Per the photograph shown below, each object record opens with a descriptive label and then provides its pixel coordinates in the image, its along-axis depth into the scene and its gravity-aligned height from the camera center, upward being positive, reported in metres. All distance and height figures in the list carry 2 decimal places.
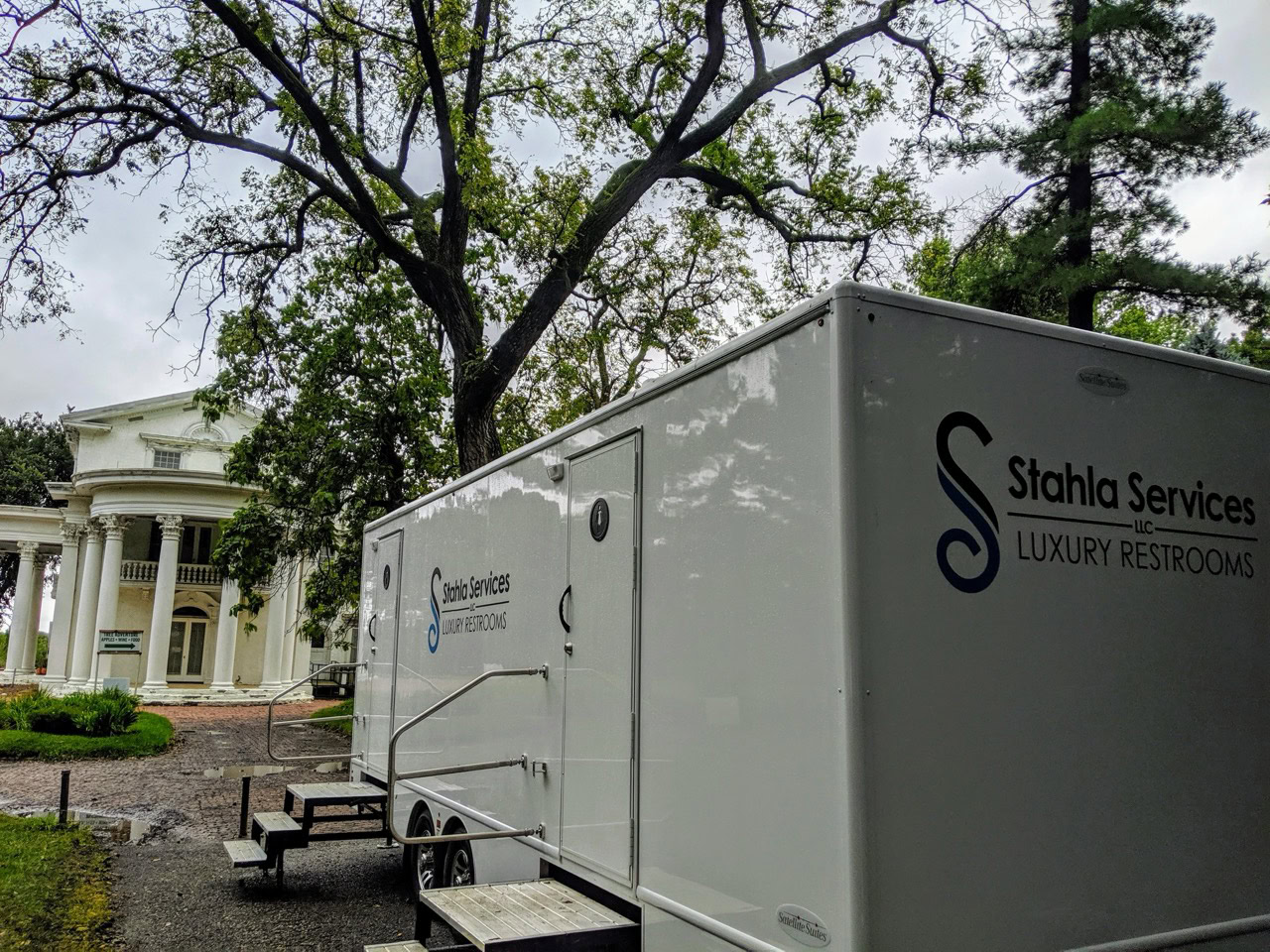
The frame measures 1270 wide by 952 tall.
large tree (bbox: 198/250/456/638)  18.03 +4.08
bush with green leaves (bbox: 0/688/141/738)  19.78 -1.17
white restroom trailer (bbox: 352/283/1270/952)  3.04 +0.08
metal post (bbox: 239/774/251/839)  9.84 -1.45
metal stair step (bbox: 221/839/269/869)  8.32 -1.60
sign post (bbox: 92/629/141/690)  27.56 +0.37
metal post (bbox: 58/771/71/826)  11.49 -1.63
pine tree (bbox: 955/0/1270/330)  11.23 +5.91
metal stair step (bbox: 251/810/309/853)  8.37 -1.43
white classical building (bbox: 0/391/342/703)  32.41 +2.97
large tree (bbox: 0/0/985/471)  13.54 +7.49
